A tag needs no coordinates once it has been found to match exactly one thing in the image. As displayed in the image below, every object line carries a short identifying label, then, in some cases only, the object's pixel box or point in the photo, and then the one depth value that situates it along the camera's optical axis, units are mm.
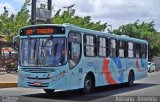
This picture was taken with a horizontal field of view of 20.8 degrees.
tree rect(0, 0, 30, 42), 45844
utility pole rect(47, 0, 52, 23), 32406
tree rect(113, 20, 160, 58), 71312
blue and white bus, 16844
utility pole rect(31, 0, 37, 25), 31591
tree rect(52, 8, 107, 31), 50753
